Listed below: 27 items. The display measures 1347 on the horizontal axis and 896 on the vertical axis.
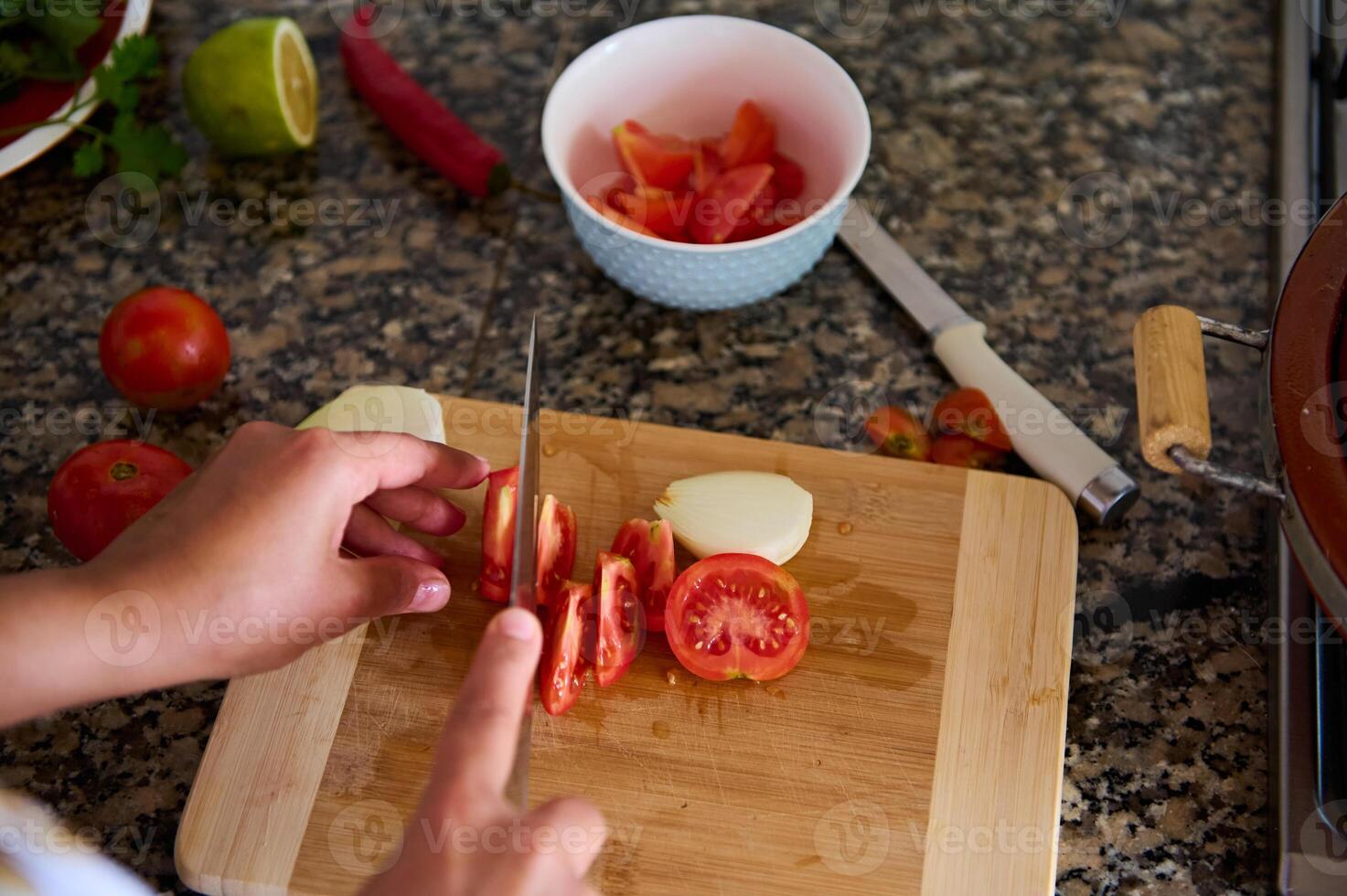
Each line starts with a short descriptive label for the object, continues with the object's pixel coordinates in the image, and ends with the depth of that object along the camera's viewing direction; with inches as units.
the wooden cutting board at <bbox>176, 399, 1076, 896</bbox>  33.4
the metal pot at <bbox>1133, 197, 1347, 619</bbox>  30.7
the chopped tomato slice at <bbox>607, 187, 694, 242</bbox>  38.2
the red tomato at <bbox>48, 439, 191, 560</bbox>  35.7
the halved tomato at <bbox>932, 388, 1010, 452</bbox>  37.4
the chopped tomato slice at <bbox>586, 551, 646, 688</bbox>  34.4
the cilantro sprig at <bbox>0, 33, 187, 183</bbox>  40.0
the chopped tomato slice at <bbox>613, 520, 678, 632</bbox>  35.2
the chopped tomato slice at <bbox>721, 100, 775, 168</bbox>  39.1
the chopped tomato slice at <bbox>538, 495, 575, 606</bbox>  35.3
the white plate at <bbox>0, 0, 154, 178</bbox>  39.7
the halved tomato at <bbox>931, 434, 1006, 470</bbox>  37.6
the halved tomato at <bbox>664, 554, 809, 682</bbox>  34.3
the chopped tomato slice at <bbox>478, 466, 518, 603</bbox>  35.1
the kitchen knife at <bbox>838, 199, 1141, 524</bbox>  36.6
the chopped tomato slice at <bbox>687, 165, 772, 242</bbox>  37.8
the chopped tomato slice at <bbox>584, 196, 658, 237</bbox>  37.6
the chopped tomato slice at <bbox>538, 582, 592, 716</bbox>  34.3
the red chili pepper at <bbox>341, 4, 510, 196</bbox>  41.0
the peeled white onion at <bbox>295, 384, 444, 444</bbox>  36.2
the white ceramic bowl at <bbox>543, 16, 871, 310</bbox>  37.4
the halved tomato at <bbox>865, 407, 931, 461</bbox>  37.7
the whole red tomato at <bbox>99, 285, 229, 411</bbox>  37.5
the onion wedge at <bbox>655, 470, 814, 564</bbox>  35.1
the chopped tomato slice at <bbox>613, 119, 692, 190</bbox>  38.7
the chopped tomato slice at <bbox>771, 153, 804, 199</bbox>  39.3
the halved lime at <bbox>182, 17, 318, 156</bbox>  40.1
